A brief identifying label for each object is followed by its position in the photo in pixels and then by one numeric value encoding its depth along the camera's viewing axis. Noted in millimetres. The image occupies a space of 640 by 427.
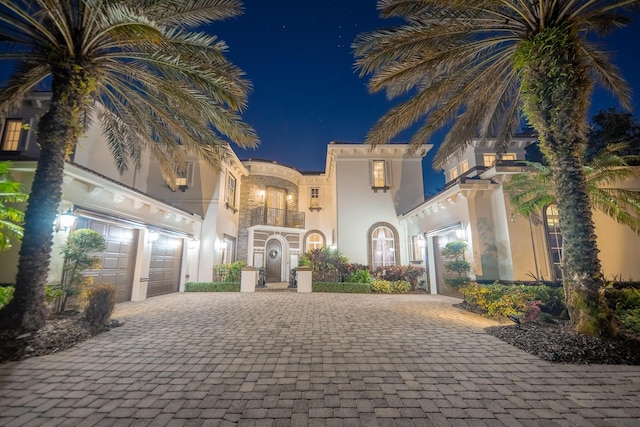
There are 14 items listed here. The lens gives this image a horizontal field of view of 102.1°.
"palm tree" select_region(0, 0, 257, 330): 4625
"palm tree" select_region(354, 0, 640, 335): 4598
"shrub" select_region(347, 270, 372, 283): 12375
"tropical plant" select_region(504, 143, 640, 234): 6969
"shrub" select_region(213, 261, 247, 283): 12695
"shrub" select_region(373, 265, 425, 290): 12367
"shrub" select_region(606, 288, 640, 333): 5066
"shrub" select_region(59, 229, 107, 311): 6441
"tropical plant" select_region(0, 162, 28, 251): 5201
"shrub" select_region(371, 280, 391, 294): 11719
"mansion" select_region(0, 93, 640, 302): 8750
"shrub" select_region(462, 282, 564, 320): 5738
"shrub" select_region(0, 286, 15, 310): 5110
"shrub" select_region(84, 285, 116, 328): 5324
